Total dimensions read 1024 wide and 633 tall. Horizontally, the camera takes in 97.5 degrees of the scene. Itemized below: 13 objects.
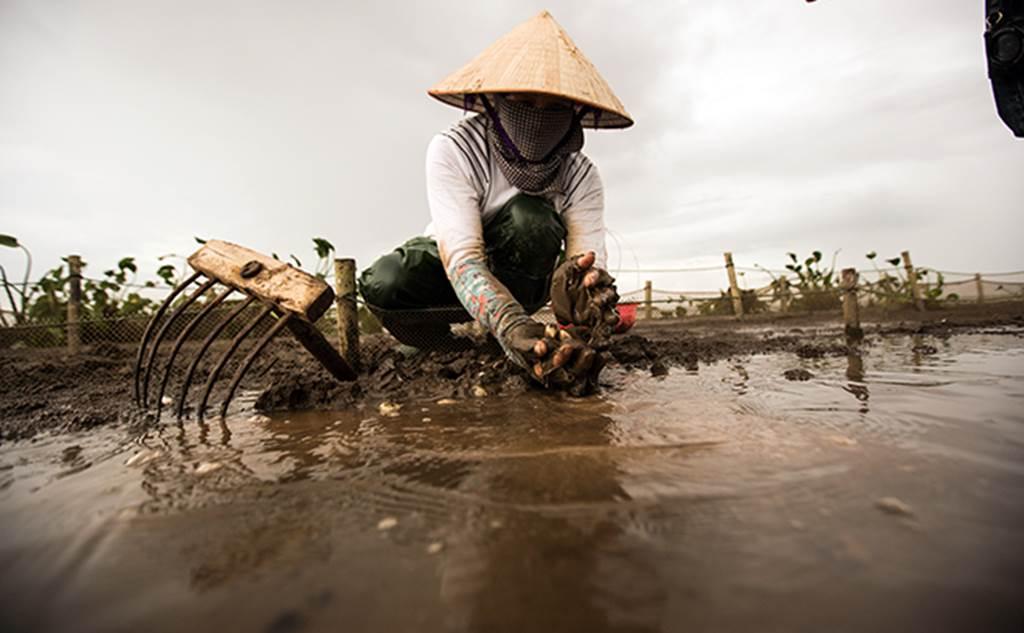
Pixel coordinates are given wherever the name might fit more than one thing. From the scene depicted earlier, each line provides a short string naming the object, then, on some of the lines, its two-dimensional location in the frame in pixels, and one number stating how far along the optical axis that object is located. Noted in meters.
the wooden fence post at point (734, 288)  8.95
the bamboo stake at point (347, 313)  2.46
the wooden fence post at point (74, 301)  4.82
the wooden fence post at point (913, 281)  8.88
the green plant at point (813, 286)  9.74
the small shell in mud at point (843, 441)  0.96
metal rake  1.41
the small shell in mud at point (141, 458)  1.06
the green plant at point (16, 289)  5.34
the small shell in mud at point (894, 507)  0.65
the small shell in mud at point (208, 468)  0.96
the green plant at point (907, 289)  9.20
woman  1.53
